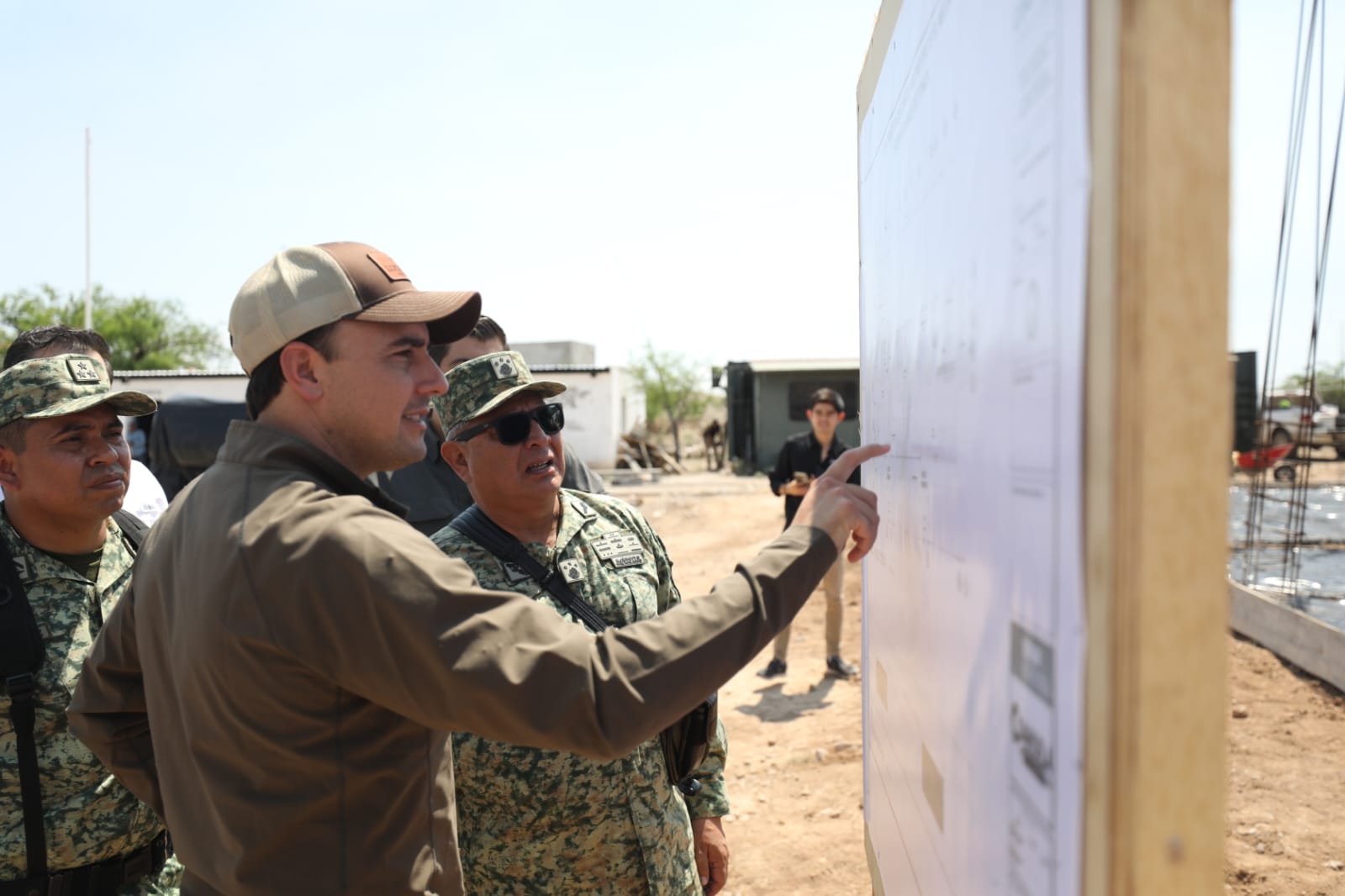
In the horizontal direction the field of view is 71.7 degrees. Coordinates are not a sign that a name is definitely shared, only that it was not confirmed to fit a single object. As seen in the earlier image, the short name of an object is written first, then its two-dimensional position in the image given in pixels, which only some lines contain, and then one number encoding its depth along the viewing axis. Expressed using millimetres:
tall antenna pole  21406
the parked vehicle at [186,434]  10383
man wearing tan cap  1172
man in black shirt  6219
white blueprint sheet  691
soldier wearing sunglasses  2051
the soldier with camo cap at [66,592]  2043
